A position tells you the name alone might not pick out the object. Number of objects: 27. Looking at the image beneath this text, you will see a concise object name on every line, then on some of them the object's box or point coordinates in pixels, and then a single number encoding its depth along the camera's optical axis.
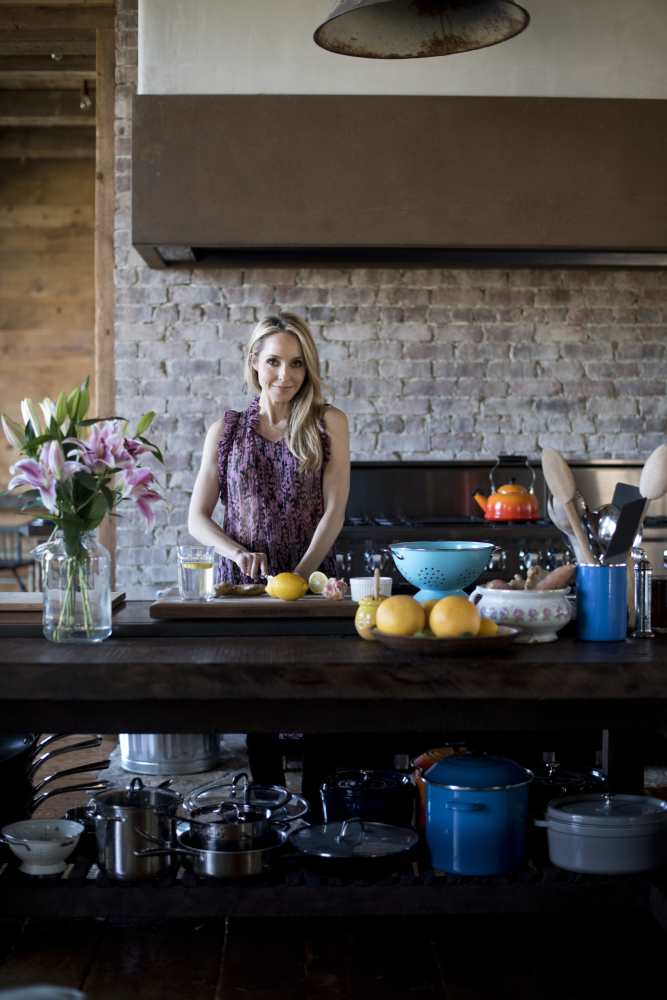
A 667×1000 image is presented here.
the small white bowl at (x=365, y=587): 1.83
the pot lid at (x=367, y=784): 1.82
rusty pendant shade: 1.94
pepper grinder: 1.75
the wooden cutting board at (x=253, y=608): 1.80
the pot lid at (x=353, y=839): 1.64
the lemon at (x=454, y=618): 1.52
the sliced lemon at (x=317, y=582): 2.02
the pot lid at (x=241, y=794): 1.80
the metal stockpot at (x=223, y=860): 1.66
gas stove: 3.98
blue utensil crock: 1.67
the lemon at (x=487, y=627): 1.55
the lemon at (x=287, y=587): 1.85
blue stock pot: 1.67
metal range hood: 3.59
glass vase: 1.67
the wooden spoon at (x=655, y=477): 1.70
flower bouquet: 1.64
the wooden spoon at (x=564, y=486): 1.68
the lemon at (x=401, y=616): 1.53
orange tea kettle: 3.66
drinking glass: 1.89
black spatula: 1.68
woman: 2.56
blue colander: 1.71
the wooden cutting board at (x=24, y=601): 1.92
